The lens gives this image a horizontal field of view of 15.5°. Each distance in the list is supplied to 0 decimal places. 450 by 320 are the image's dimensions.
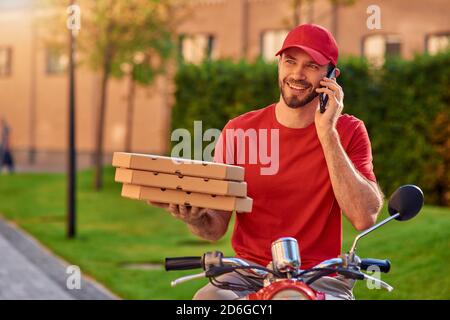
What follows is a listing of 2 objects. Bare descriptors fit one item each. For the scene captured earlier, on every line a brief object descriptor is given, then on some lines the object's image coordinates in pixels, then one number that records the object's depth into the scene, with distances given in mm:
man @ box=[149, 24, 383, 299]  6209
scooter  5346
